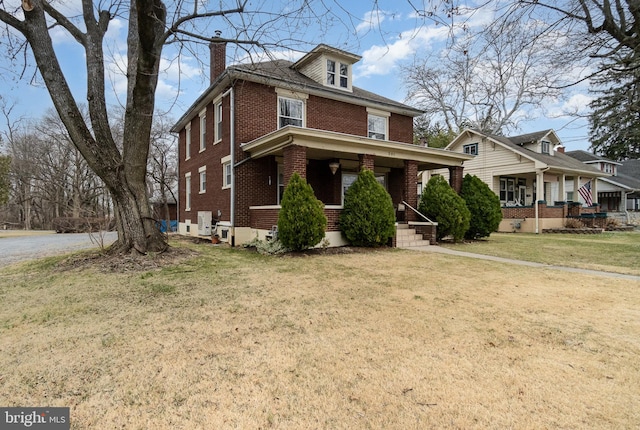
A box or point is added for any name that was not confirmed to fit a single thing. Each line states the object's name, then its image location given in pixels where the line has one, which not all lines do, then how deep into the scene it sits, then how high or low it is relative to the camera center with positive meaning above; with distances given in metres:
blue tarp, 24.57 -0.85
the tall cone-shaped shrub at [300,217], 8.84 -0.12
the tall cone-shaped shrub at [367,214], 9.91 -0.04
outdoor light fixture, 12.34 +1.76
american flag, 18.75 +1.05
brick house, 10.39 +2.22
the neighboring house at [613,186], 29.77 +2.34
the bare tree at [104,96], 7.17 +2.79
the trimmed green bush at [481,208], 12.80 +0.17
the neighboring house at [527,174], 18.80 +2.47
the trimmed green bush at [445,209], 11.70 +0.13
